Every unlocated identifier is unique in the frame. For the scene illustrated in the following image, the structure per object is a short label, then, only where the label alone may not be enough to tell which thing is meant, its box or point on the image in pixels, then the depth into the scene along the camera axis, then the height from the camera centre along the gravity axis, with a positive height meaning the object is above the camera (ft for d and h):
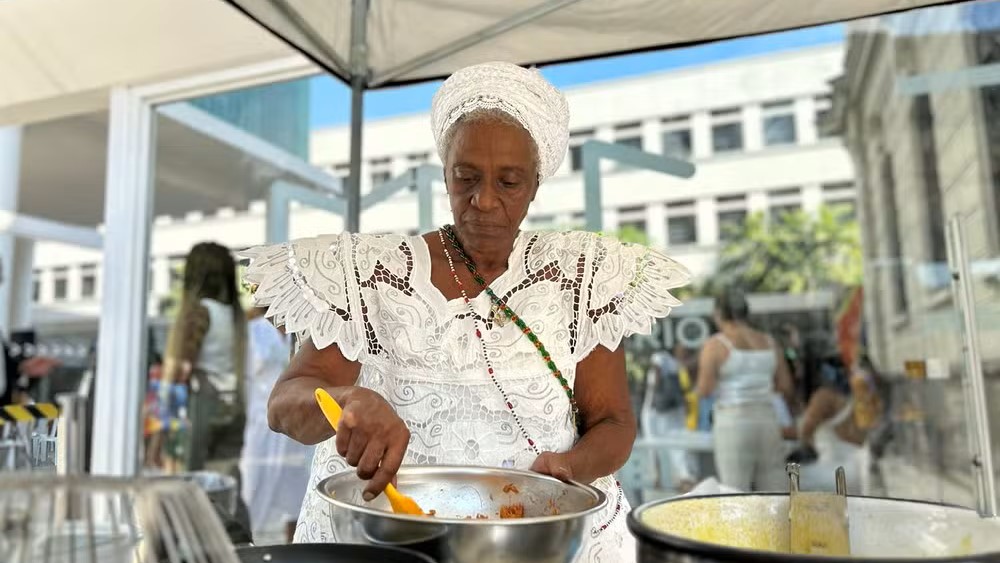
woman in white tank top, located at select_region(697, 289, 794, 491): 16.25 -1.33
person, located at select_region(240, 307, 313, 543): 12.84 -1.71
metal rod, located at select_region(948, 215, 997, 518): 8.94 -0.40
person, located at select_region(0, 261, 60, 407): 16.07 +0.15
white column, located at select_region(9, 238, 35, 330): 21.20 +3.06
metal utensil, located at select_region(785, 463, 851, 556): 2.39 -0.61
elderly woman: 3.65 +0.25
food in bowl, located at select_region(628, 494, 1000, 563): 2.18 -0.61
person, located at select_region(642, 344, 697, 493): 17.30 -1.24
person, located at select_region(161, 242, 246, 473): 13.24 +0.24
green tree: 22.22 +3.45
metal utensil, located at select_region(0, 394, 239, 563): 1.36 -0.32
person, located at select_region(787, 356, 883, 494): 18.39 -1.80
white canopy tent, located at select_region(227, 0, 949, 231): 6.34 +3.44
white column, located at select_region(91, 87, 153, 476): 11.55 +1.51
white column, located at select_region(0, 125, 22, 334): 18.13 +5.49
